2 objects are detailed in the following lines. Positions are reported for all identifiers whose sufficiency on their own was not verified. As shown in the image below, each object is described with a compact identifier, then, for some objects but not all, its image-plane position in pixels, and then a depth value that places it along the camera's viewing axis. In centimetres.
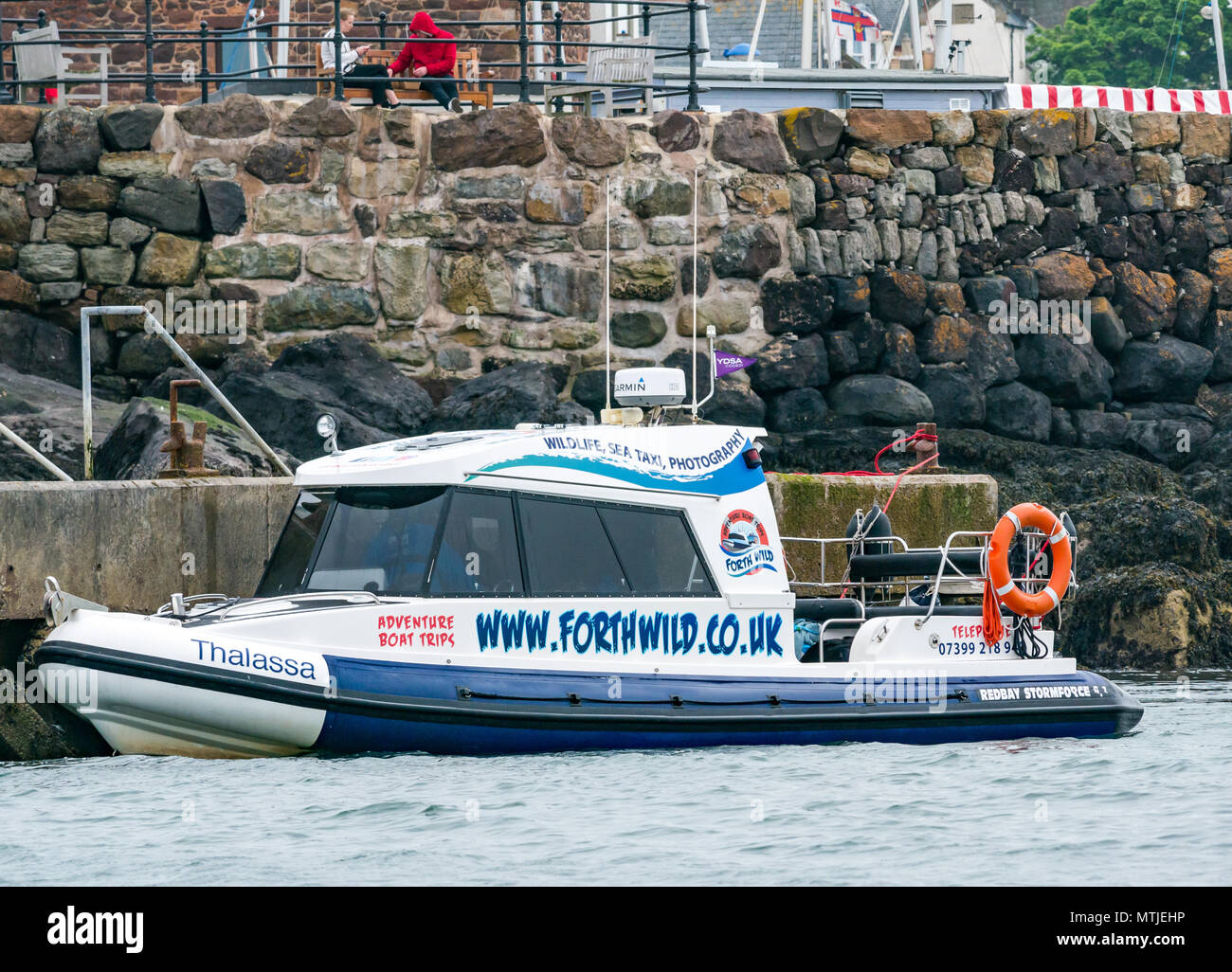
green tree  5281
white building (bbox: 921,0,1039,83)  5322
